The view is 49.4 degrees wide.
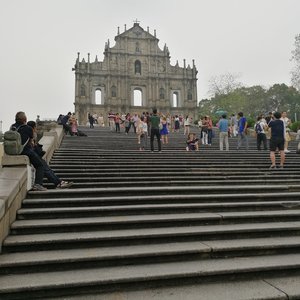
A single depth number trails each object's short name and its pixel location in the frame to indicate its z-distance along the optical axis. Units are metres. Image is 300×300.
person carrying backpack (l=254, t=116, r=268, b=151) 13.87
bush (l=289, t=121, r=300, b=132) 21.78
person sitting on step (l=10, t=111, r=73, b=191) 6.32
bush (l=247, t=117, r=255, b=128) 26.58
